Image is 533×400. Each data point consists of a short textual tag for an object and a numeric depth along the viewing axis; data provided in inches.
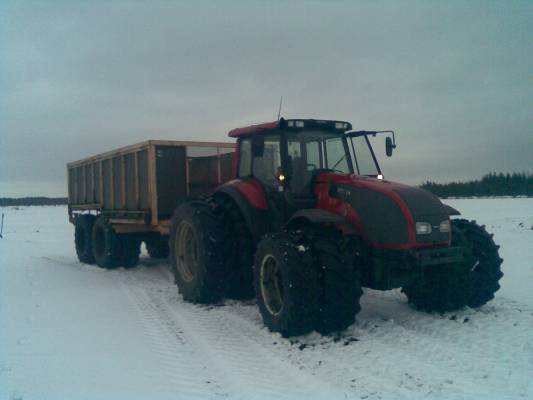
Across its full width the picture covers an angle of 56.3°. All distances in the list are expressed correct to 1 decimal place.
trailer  391.5
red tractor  220.7
